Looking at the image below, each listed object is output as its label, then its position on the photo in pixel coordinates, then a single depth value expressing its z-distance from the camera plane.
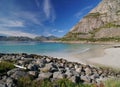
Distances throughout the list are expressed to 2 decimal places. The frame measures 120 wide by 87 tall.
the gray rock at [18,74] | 3.96
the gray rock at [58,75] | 4.32
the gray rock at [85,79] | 4.42
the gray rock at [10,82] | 3.46
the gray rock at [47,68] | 5.06
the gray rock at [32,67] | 5.02
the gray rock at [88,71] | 6.16
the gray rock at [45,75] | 4.22
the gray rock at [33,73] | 4.35
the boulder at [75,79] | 4.12
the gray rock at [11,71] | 4.12
